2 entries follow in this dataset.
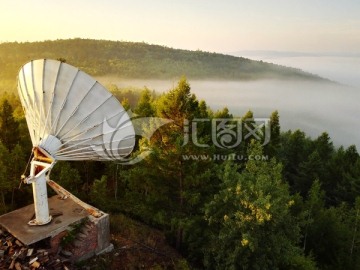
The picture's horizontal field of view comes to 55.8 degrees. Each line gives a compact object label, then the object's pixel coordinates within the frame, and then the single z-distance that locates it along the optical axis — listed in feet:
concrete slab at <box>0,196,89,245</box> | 55.29
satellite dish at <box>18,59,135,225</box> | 49.83
